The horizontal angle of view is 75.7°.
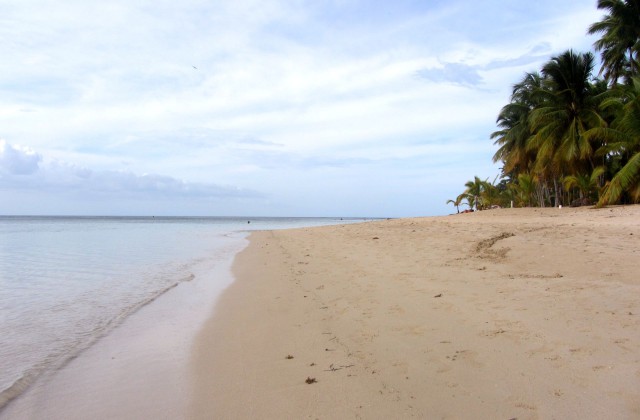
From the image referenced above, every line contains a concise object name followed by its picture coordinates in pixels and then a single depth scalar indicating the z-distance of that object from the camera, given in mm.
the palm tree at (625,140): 19781
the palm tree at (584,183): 25156
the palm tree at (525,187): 32188
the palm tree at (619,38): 26625
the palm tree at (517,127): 34594
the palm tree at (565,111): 26250
